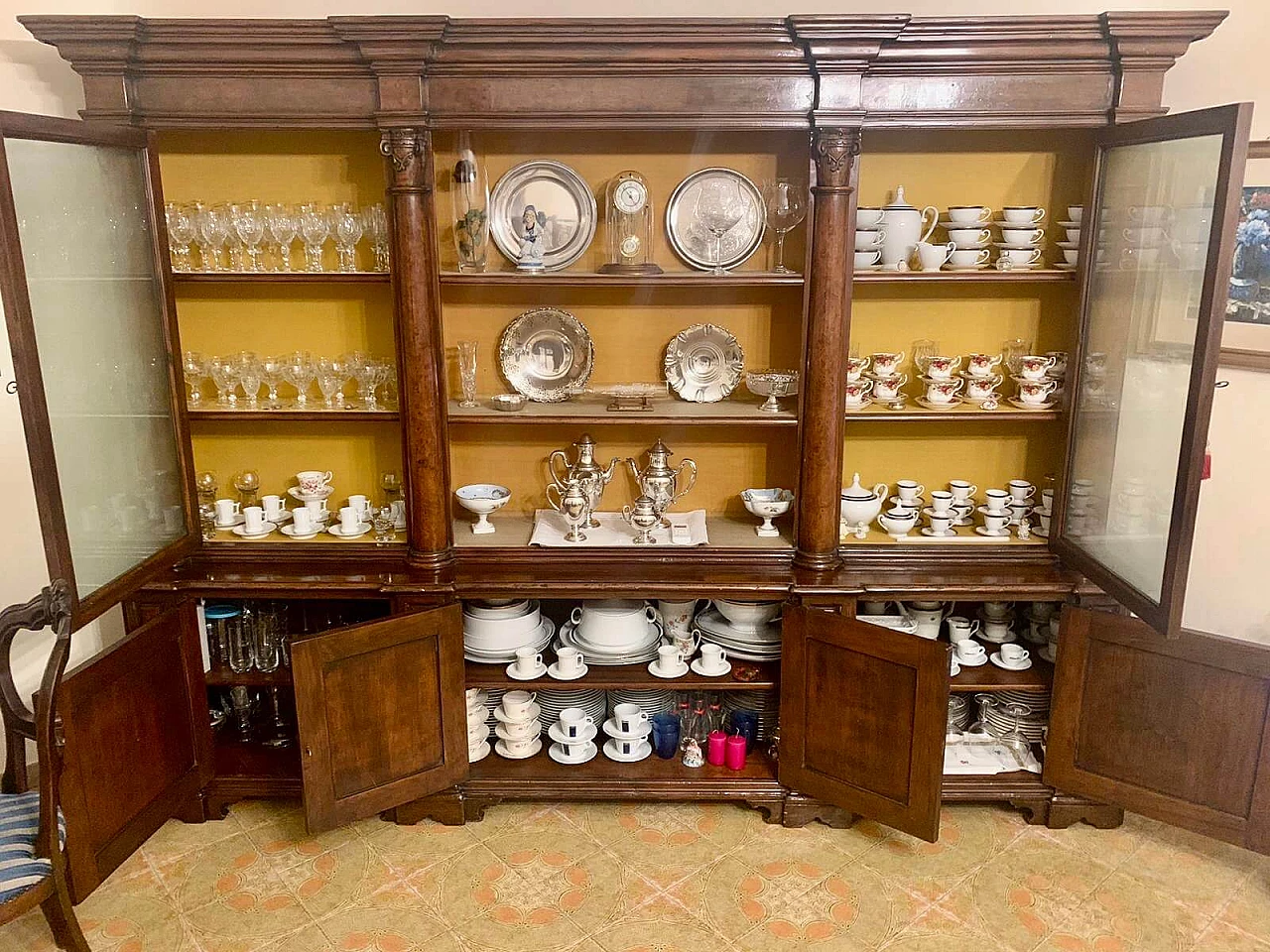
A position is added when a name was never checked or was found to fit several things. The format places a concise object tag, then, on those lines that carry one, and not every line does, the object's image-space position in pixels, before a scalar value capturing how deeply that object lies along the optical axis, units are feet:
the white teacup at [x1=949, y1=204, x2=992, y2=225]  9.57
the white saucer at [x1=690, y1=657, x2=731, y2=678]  10.05
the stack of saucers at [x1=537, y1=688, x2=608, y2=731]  10.61
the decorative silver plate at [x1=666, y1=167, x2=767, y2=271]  10.04
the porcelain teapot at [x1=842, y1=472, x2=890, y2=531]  10.21
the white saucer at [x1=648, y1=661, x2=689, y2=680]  10.02
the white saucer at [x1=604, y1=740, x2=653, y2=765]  10.29
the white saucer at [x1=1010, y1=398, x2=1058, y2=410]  9.95
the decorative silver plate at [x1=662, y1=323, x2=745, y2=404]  10.42
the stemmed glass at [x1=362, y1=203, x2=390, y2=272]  9.74
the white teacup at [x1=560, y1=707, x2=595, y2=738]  10.18
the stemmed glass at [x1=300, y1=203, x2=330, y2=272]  9.64
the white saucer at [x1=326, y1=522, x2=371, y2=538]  10.32
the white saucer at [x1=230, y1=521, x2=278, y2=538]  10.22
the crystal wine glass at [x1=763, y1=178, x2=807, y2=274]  9.52
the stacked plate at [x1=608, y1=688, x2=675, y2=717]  10.61
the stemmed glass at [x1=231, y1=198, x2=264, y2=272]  9.62
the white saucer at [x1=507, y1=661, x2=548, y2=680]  9.95
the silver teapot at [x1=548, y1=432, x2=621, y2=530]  10.31
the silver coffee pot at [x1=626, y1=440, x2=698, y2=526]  10.20
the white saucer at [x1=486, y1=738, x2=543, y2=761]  10.32
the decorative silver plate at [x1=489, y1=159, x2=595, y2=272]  10.09
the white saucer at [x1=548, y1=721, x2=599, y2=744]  10.16
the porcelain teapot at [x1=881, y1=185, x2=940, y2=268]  9.61
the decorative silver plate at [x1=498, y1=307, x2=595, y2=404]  10.45
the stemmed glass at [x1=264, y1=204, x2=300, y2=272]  9.64
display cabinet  8.47
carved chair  6.98
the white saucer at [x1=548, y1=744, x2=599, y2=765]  10.24
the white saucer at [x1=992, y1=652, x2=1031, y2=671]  10.16
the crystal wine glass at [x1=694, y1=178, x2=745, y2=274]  10.08
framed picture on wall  9.28
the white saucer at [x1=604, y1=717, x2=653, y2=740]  10.19
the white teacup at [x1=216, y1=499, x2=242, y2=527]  10.36
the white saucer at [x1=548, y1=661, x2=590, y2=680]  9.96
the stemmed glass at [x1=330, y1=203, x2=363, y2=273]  9.64
